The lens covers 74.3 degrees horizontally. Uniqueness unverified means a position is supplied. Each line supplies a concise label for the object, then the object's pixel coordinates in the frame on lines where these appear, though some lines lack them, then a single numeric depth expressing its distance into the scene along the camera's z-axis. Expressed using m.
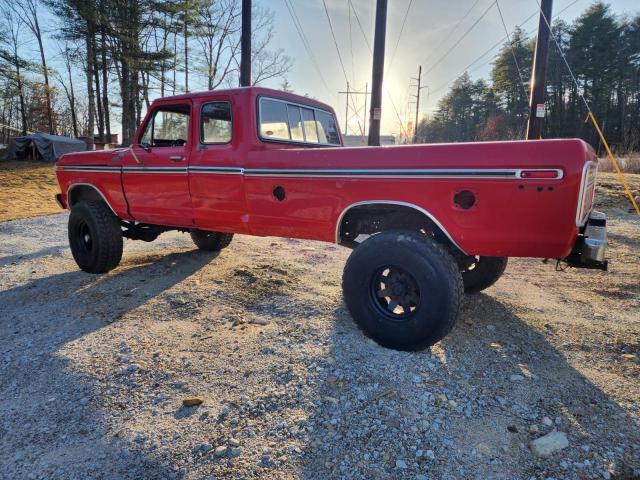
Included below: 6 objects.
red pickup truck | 2.63
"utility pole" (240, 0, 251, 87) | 11.52
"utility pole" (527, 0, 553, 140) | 9.10
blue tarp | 22.22
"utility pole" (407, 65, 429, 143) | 48.72
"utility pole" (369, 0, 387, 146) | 9.69
